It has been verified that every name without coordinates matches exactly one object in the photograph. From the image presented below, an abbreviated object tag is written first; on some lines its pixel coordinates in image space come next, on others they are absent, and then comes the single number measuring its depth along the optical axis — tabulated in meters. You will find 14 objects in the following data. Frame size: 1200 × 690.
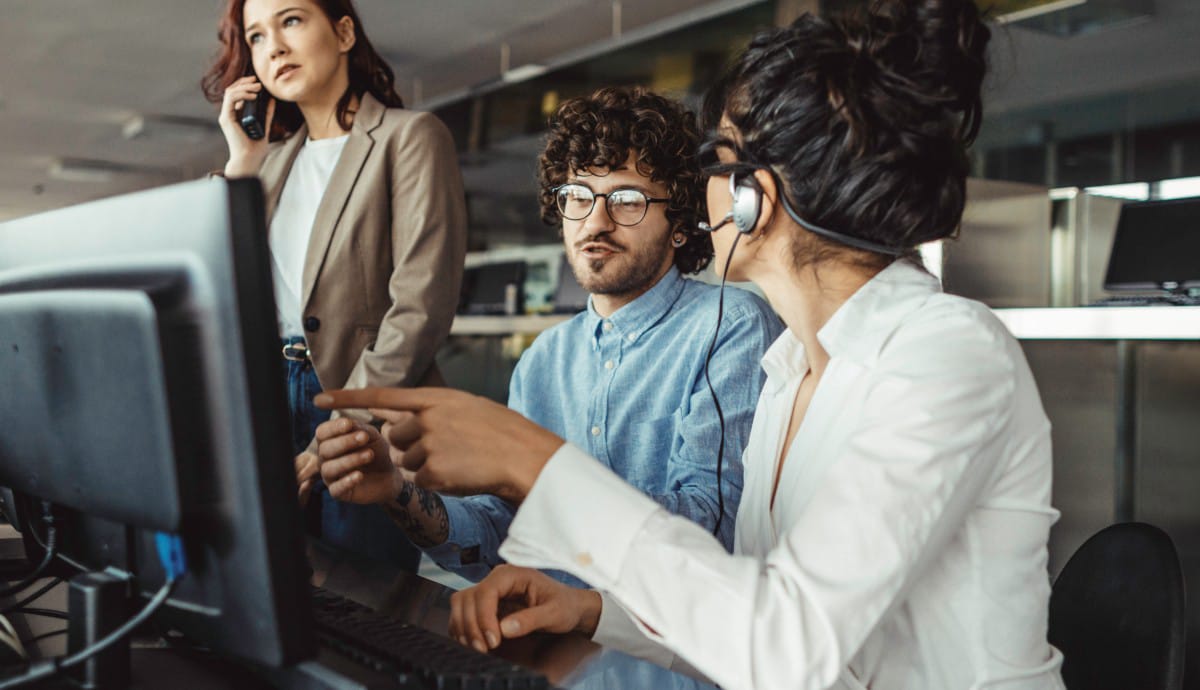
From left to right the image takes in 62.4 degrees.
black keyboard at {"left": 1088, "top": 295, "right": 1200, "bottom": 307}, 2.67
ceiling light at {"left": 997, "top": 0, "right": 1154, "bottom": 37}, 4.55
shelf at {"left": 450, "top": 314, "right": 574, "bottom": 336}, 4.71
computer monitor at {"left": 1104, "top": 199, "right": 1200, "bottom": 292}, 3.28
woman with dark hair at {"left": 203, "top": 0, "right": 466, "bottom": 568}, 1.61
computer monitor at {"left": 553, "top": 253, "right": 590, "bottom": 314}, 5.00
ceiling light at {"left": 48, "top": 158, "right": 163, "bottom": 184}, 10.62
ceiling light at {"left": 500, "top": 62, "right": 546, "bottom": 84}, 6.02
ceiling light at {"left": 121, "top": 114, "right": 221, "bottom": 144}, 8.39
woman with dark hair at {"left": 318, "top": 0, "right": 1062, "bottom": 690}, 0.74
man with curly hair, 1.43
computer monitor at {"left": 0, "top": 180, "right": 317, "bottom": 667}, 0.55
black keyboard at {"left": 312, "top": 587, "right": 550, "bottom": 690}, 0.68
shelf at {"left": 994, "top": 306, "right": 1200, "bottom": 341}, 2.57
